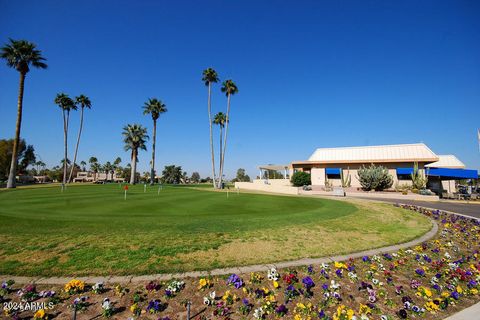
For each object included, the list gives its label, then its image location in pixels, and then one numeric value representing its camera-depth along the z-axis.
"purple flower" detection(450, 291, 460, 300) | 4.38
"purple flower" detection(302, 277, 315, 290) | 4.39
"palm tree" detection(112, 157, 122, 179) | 122.72
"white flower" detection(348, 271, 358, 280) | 4.92
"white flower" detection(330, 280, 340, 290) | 4.45
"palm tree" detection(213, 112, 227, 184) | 55.88
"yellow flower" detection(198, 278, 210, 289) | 4.30
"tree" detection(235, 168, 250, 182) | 123.07
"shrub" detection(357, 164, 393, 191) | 32.84
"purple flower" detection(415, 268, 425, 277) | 5.25
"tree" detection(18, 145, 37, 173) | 74.84
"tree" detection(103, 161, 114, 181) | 122.19
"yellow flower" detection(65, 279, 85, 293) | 4.04
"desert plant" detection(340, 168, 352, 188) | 41.82
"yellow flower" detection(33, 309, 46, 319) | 3.31
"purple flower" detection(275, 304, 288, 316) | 3.72
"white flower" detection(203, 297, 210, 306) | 3.90
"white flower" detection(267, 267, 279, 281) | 4.72
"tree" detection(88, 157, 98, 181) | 119.01
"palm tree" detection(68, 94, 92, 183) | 56.00
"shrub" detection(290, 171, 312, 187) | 45.00
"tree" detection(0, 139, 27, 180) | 60.97
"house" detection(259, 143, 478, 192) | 38.75
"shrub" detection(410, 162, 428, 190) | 32.33
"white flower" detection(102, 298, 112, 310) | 3.52
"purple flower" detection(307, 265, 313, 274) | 5.12
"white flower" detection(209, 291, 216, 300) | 3.98
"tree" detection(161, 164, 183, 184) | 100.91
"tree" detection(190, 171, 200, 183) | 154.90
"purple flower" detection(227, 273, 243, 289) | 4.39
